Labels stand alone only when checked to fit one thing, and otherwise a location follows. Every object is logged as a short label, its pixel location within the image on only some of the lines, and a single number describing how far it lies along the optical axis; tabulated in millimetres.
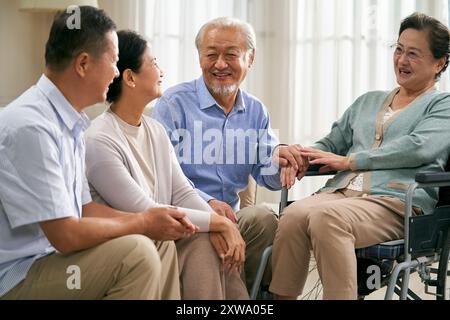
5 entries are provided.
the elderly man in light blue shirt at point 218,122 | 3288
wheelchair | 2987
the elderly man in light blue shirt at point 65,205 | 2510
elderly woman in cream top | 2826
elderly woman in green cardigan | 3001
